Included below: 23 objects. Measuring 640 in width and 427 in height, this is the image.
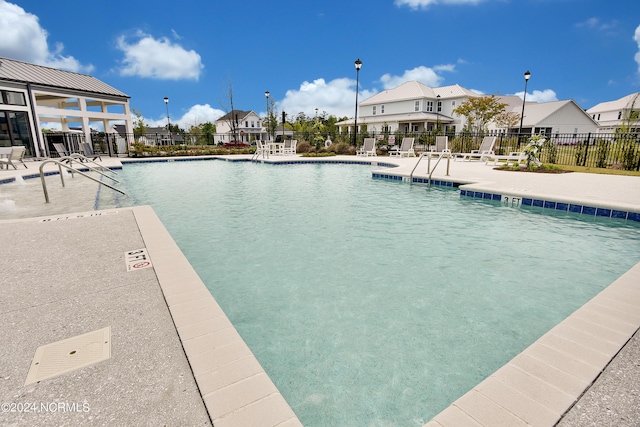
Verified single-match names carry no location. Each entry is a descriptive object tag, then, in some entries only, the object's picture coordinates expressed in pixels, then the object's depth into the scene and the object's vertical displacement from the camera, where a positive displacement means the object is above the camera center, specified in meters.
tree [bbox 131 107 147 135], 50.09 +4.12
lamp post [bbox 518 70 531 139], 21.23 +4.73
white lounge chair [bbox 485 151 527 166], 11.80 -0.49
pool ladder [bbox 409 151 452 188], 9.50 -0.92
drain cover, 1.75 -1.20
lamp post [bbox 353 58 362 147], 19.90 +5.15
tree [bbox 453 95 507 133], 32.22 +3.90
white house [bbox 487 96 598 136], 38.66 +3.62
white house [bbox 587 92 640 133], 54.02 +6.34
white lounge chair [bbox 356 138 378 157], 20.87 -0.03
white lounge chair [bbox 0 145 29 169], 12.33 -0.27
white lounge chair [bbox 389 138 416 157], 19.58 -0.15
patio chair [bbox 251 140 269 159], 19.20 -0.13
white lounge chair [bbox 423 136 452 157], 18.33 +0.25
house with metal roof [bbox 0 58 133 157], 16.20 +3.06
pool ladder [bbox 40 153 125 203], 6.28 -0.77
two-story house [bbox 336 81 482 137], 38.94 +5.06
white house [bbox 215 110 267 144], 61.27 +4.42
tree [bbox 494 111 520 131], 33.78 +2.94
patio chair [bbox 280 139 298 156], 22.36 -0.02
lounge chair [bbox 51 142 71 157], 17.16 -0.04
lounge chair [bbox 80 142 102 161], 17.54 -0.10
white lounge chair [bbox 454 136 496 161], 15.28 -0.04
